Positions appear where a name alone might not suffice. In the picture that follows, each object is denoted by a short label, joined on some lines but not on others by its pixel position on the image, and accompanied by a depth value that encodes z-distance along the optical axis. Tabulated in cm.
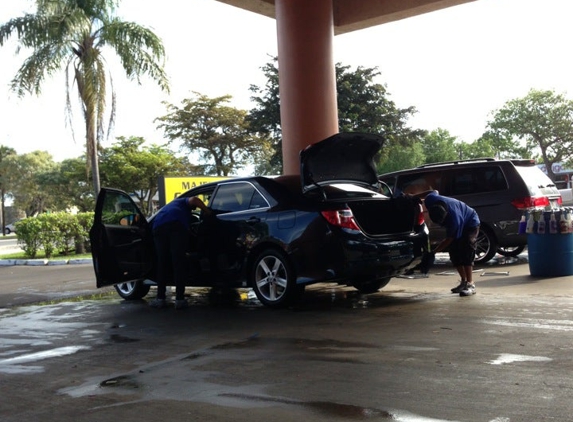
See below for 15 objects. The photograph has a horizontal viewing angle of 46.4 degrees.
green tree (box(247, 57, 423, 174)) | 4212
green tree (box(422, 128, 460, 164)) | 6638
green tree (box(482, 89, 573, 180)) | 4988
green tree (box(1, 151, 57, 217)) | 6812
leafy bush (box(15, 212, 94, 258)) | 2236
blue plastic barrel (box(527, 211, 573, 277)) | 989
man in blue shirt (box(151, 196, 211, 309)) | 867
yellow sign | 2148
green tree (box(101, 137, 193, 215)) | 4181
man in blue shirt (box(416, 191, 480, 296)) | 854
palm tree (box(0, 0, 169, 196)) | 2250
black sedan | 771
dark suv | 1192
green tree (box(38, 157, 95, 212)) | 5071
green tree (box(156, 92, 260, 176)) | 4922
